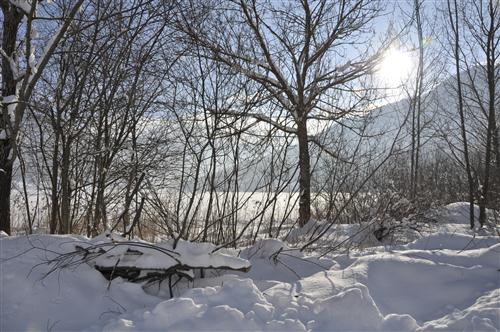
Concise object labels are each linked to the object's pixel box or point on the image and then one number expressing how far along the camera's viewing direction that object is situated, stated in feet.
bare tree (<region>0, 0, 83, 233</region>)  11.66
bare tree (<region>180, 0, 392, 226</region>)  14.99
